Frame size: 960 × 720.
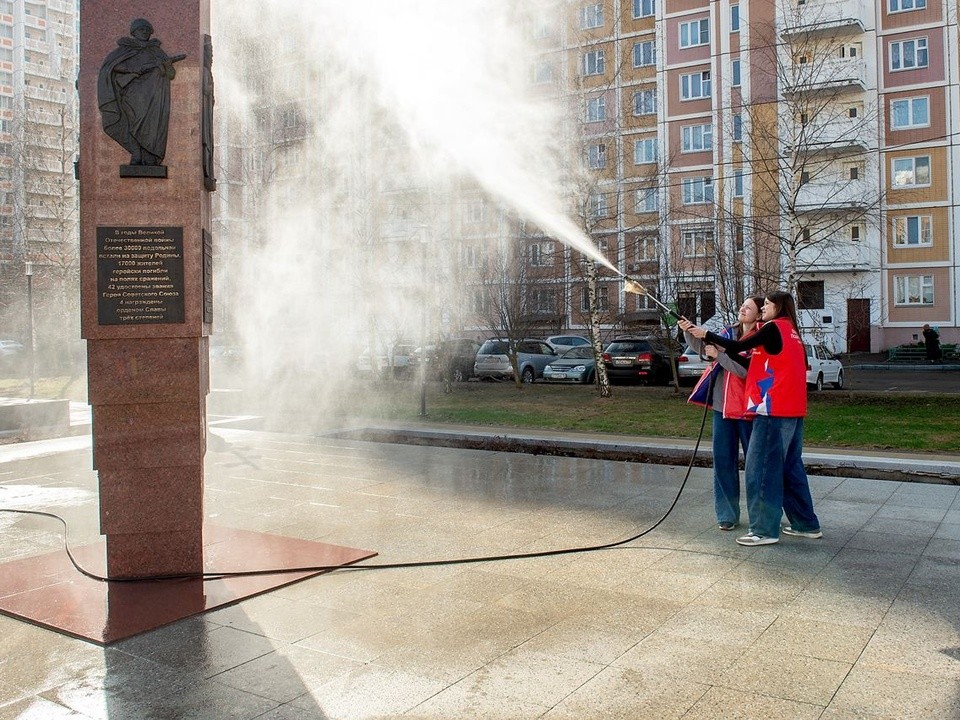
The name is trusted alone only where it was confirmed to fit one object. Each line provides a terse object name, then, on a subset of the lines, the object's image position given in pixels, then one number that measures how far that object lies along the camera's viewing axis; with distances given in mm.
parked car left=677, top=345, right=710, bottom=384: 22109
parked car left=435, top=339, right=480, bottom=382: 26266
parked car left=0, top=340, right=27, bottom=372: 35656
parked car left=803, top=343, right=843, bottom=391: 21359
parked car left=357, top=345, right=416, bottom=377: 24078
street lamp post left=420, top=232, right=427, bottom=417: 16062
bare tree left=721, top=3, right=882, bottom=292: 17125
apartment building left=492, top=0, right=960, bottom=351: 34094
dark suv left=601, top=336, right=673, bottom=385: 24406
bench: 31900
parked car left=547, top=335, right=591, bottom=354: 30184
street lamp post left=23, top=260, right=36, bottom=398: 21462
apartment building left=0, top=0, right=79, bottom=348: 30484
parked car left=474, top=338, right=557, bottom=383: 26531
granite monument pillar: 5164
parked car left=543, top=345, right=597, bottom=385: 25328
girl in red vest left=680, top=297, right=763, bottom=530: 6375
